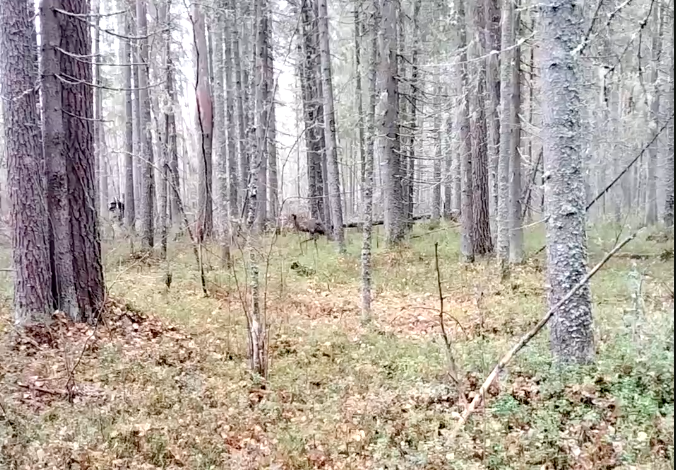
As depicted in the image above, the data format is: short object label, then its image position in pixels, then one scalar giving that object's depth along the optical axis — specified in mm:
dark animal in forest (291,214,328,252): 15762
